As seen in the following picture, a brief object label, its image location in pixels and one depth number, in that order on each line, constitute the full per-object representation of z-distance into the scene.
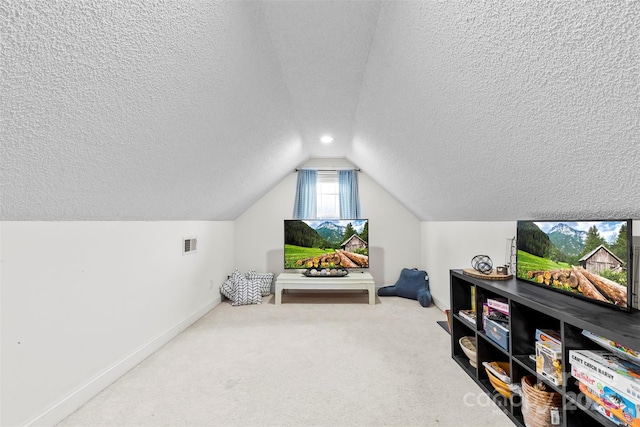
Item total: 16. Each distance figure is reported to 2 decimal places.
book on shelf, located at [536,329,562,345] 1.44
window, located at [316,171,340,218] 4.79
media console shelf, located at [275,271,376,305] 3.92
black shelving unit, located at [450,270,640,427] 1.22
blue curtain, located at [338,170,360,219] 4.67
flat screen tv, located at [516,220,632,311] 1.34
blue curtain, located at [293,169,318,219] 4.67
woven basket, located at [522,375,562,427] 1.43
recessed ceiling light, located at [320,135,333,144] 3.56
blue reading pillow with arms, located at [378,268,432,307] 4.09
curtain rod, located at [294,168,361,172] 4.75
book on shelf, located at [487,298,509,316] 1.80
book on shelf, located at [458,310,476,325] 2.12
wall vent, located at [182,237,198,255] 3.10
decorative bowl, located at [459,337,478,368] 2.05
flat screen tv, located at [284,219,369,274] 4.25
